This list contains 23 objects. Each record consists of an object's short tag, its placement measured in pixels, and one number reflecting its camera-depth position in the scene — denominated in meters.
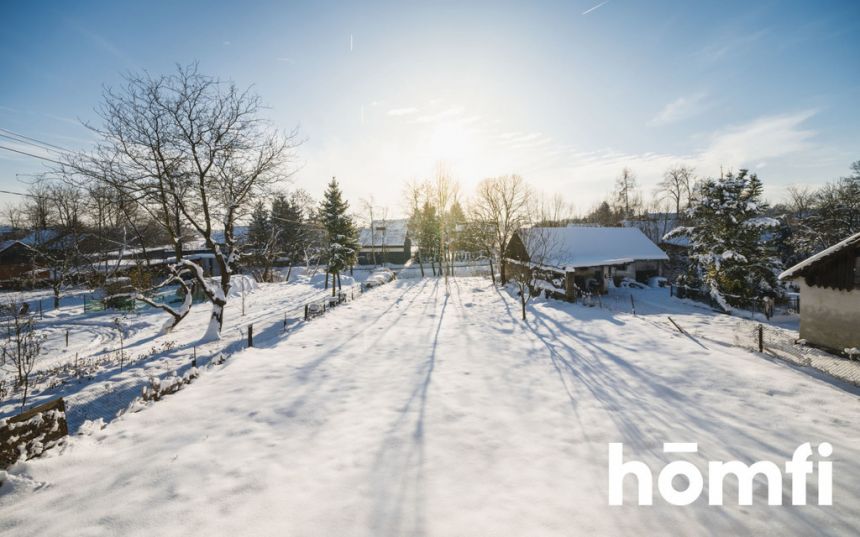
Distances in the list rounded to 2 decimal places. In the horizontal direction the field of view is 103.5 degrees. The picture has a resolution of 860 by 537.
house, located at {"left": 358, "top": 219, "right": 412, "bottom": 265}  57.09
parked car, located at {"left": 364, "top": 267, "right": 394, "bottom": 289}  32.09
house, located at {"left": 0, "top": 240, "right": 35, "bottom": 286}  34.34
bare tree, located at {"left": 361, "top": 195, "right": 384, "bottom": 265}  54.02
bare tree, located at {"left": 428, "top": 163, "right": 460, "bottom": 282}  38.62
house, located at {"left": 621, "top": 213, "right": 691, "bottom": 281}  33.84
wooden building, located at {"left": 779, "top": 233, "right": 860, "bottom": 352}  12.03
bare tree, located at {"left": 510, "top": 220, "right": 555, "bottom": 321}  24.27
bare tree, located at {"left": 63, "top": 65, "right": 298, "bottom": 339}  13.85
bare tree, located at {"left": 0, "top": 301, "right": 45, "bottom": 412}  10.66
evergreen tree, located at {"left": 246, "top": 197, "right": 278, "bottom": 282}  41.28
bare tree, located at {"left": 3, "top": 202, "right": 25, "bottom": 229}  48.59
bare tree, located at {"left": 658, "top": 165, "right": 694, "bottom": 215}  47.22
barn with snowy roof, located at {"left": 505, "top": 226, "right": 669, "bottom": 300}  24.97
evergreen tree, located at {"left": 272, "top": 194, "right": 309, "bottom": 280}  44.84
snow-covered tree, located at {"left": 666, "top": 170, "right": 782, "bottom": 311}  20.75
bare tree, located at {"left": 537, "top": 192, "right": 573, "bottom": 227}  38.18
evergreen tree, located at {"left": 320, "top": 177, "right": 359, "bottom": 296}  33.09
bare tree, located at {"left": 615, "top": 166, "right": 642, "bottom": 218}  59.66
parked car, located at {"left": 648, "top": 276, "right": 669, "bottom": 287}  29.42
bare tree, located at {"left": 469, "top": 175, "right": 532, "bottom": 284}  30.58
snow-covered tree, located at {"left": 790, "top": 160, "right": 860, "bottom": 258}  27.67
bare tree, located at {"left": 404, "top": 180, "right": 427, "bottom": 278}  47.08
